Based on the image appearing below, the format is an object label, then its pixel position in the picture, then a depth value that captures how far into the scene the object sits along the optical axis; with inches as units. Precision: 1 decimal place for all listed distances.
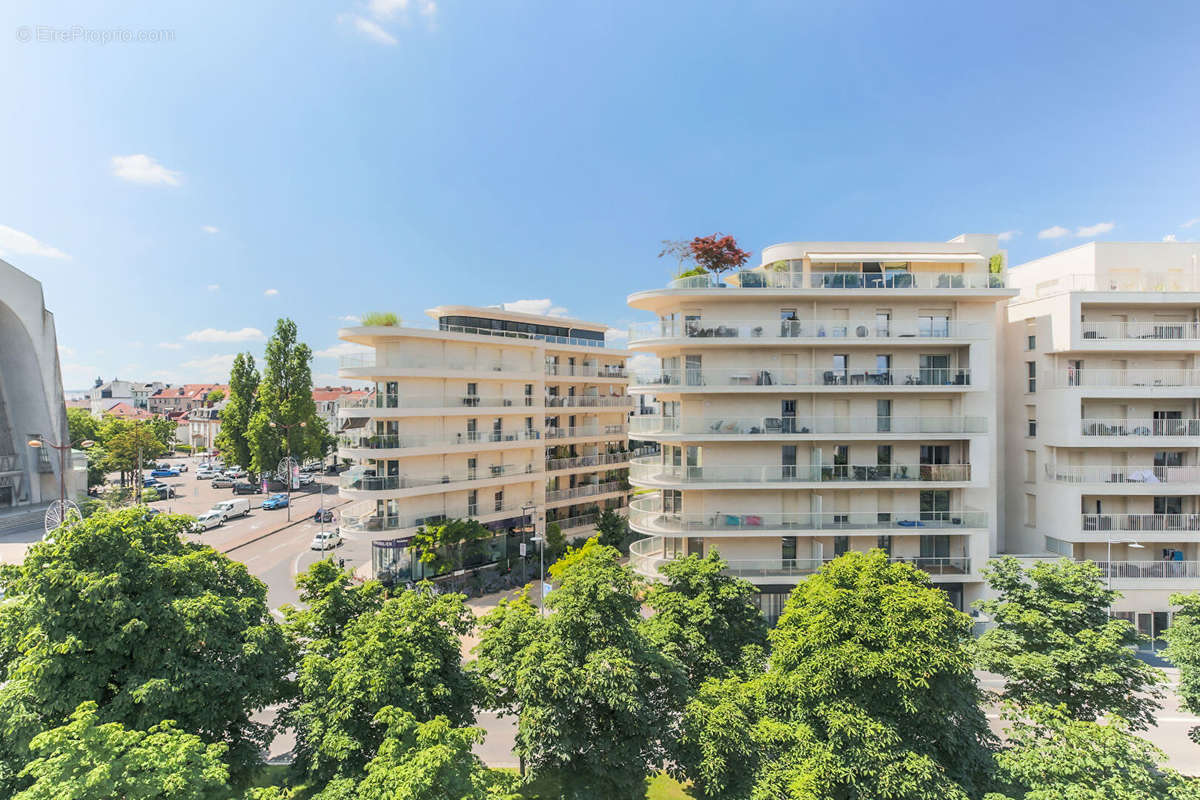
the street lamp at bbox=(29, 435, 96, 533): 939.0
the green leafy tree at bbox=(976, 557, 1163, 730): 544.4
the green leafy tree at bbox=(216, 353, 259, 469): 2256.4
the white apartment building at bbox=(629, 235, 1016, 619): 914.7
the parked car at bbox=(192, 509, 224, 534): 1721.9
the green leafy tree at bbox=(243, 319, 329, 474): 2150.6
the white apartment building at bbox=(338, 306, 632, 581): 1139.3
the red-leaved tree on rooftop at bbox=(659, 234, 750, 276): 967.0
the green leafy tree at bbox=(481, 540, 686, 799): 434.3
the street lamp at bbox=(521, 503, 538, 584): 1238.4
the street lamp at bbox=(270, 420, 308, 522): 2187.5
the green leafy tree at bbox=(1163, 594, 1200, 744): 560.1
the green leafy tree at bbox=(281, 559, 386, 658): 504.4
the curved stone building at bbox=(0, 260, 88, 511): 1761.8
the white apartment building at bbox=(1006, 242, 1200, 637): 901.8
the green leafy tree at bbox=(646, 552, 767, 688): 580.7
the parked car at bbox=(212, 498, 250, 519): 1809.8
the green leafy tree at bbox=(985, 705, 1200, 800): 418.9
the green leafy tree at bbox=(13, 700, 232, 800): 316.5
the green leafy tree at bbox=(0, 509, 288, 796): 388.8
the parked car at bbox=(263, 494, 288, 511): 2006.6
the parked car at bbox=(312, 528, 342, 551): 1424.7
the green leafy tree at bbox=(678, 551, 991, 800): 439.9
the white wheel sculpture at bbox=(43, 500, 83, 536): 1015.9
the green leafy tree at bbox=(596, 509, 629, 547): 1343.5
